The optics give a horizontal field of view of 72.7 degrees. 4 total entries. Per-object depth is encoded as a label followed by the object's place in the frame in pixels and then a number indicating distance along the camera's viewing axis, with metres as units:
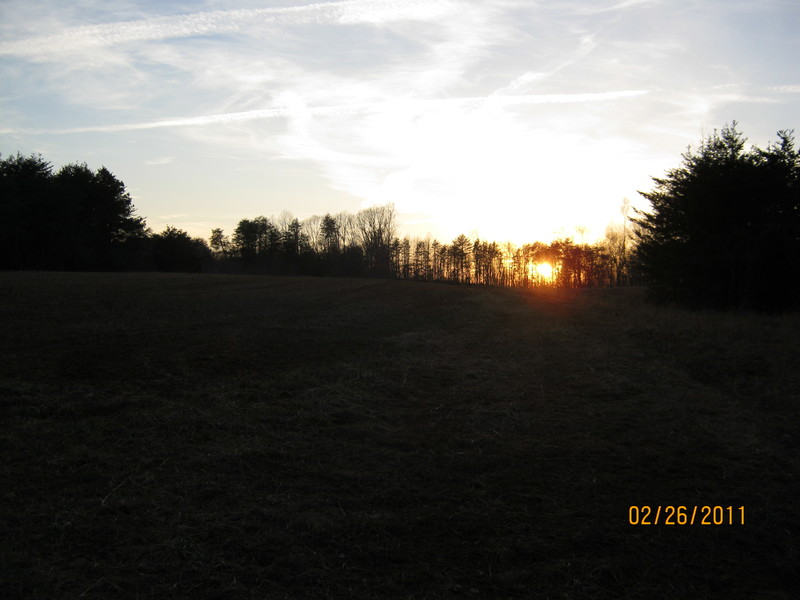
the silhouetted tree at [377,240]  101.75
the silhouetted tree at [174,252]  60.91
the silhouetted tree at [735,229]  23.11
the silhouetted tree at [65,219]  42.72
